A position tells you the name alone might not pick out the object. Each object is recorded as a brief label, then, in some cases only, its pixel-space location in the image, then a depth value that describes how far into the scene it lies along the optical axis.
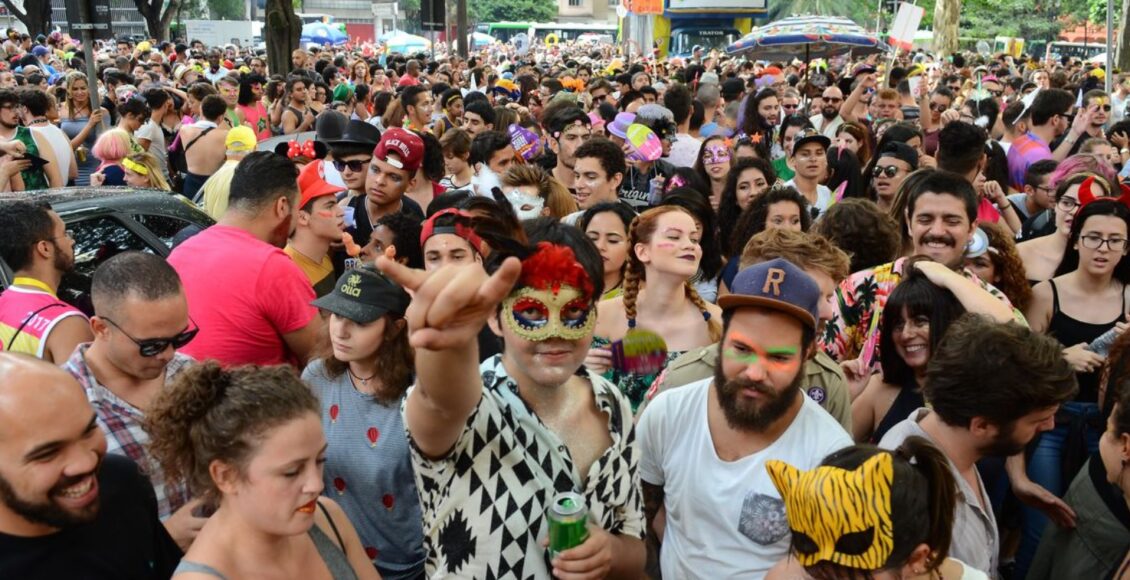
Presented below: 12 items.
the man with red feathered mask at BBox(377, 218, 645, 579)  2.30
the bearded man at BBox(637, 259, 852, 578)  2.73
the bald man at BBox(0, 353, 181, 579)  2.23
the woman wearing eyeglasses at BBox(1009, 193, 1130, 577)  3.90
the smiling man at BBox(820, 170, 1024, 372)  4.29
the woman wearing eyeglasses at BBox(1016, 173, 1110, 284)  5.01
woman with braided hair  4.04
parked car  5.09
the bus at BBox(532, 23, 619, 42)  70.62
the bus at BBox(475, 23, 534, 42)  70.50
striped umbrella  13.68
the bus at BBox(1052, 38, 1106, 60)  40.51
